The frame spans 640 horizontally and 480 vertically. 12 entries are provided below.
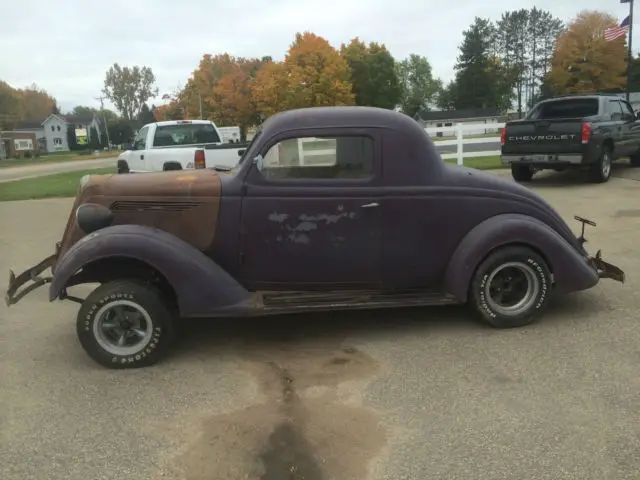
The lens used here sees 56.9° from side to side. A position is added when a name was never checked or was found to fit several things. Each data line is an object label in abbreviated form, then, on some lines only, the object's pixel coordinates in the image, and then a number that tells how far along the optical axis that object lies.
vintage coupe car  4.29
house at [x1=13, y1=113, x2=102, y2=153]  105.75
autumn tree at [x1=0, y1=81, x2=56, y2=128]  83.38
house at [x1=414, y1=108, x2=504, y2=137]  85.25
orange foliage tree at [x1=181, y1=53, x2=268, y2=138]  57.00
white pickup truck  11.70
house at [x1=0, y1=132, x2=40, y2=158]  81.20
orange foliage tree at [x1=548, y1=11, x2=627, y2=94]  64.12
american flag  24.34
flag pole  27.47
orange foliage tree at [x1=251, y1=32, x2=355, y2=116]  50.03
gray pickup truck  12.14
